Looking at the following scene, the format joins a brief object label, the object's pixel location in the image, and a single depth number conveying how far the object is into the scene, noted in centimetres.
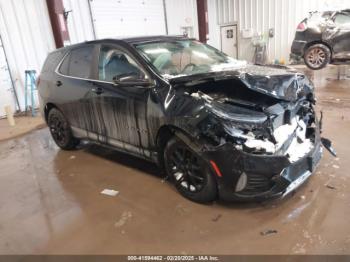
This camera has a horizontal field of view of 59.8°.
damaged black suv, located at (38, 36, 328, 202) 238
